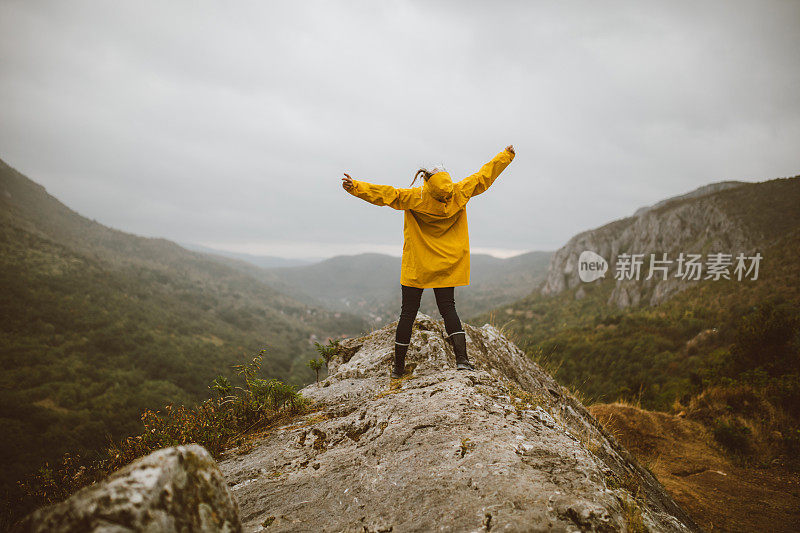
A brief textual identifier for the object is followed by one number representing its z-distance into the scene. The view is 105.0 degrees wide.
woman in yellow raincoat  4.20
